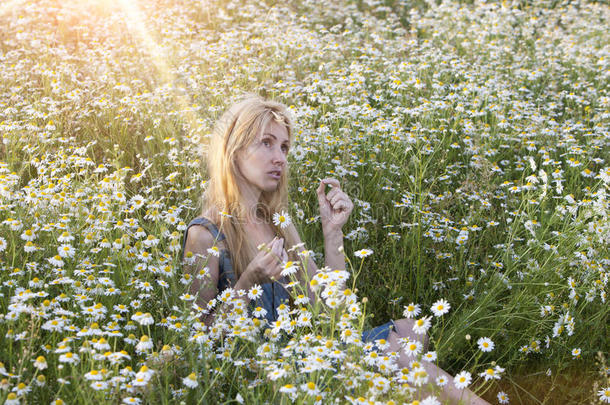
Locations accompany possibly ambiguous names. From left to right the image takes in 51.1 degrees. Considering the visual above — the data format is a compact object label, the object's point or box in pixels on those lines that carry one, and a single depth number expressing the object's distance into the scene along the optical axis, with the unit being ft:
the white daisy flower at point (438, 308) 7.88
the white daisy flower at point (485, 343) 8.10
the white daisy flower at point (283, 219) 9.62
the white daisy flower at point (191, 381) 6.81
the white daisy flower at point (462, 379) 6.97
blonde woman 10.16
